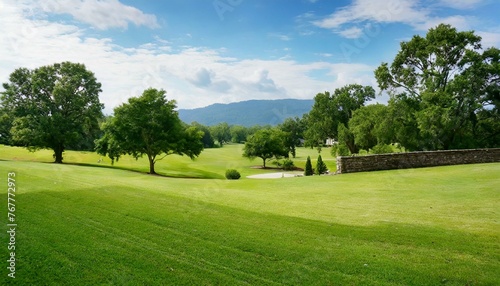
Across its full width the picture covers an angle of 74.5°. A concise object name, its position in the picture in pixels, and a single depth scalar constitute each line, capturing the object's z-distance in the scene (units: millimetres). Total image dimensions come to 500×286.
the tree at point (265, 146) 59062
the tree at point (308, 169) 35375
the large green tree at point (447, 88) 31469
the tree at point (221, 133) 148625
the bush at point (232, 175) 34912
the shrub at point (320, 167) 33969
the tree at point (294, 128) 79500
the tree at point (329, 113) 59056
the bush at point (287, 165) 53506
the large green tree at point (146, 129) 36156
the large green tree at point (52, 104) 40375
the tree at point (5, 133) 60669
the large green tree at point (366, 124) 44872
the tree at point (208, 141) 125950
